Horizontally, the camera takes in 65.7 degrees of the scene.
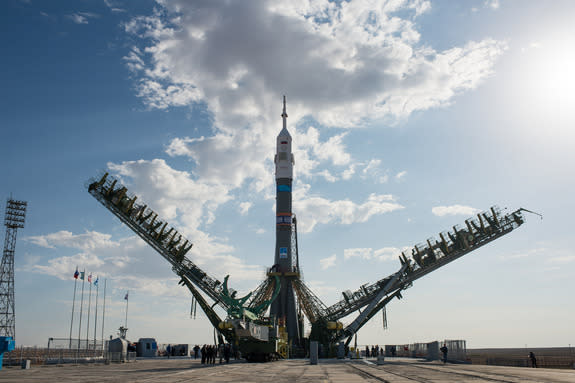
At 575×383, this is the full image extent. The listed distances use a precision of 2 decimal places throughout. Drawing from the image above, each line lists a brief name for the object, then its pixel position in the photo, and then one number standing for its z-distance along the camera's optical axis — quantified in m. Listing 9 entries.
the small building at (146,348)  53.12
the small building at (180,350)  58.04
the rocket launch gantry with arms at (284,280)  39.91
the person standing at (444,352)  37.59
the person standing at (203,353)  35.19
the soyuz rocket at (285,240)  56.09
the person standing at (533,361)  33.05
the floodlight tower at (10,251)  57.31
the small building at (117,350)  39.67
